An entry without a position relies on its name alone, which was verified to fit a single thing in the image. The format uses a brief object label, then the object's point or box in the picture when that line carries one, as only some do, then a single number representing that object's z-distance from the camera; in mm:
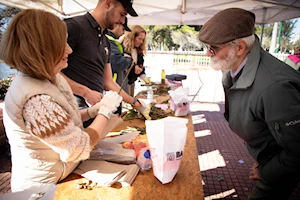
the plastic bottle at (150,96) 2694
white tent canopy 4086
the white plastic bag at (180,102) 1988
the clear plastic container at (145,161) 1132
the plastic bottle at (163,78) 3993
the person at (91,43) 1692
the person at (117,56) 3104
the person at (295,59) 3959
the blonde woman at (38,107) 797
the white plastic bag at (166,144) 945
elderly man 1102
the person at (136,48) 3551
